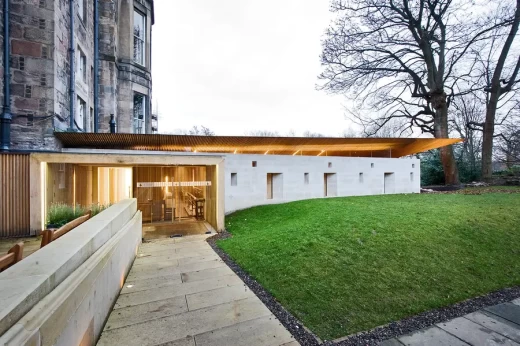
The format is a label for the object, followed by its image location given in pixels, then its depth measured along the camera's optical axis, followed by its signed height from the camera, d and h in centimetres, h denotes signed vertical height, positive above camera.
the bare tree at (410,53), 1460 +772
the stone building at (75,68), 734 +418
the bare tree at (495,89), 1688 +571
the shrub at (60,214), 647 -109
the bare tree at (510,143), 1716 +201
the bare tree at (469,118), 2455 +542
